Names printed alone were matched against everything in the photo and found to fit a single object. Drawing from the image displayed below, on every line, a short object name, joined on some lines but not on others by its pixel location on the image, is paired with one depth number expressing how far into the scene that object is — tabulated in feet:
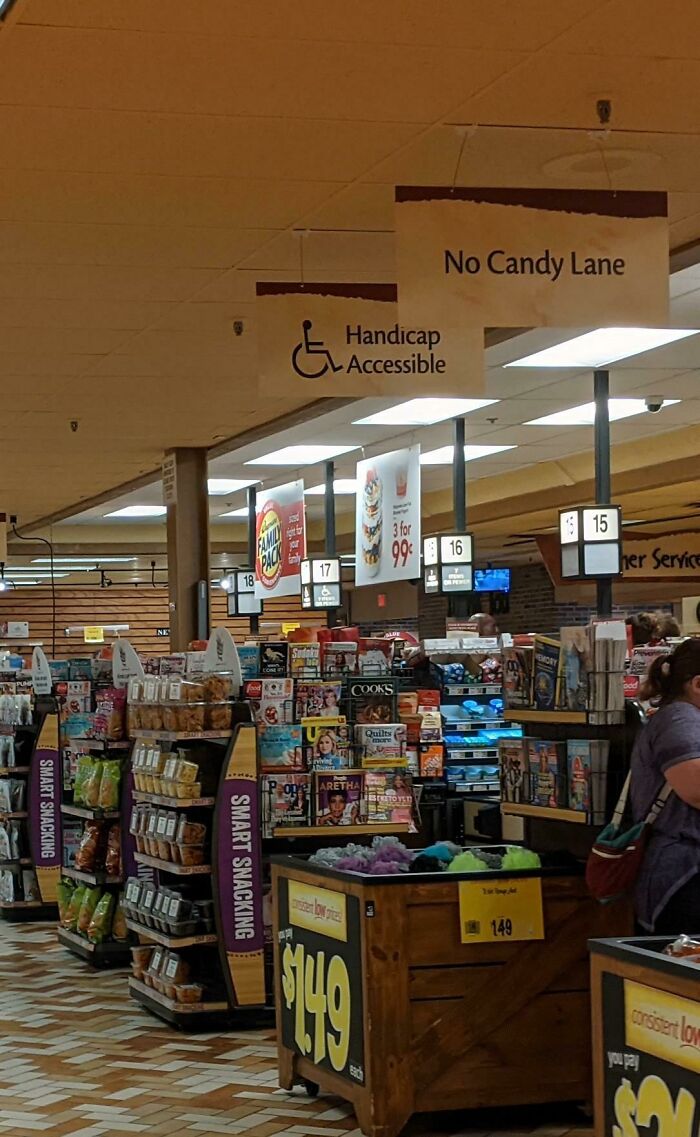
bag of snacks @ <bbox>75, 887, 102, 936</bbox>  28.45
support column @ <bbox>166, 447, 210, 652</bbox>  39.19
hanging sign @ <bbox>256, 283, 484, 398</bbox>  19.21
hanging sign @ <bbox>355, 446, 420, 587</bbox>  38.11
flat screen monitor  73.51
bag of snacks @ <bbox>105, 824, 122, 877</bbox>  27.81
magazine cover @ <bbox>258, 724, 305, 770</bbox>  24.03
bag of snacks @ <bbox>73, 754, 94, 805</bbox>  29.01
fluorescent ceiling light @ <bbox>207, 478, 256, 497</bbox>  51.44
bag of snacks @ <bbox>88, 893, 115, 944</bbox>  28.14
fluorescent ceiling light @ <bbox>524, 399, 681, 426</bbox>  37.78
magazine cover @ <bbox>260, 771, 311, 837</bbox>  23.75
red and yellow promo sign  44.86
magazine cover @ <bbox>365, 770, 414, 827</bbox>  24.27
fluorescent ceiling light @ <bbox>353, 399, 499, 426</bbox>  36.60
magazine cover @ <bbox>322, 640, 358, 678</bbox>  28.43
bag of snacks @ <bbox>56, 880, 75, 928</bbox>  30.04
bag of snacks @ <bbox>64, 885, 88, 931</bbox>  29.07
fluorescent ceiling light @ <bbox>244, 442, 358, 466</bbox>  44.42
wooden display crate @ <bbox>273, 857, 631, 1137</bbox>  16.94
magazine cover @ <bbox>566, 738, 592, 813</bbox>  17.83
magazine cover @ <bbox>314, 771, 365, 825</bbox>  24.04
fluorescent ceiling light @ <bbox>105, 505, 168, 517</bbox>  59.70
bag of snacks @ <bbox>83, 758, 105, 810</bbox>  28.40
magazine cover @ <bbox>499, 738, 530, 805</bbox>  19.08
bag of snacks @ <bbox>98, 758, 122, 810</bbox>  27.94
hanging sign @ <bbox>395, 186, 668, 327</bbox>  16.31
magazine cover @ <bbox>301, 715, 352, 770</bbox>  24.45
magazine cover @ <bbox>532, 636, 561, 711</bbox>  18.74
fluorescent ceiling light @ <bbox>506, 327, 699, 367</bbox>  29.32
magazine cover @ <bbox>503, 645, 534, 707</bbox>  19.39
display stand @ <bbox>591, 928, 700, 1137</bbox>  11.30
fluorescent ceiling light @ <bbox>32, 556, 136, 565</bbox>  72.95
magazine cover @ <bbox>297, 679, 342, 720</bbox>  24.89
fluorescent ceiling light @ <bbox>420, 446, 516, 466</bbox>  45.21
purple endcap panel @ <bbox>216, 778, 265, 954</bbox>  23.03
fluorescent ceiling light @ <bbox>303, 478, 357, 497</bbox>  53.01
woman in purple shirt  14.98
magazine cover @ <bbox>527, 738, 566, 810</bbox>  18.38
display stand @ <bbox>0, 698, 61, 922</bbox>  33.96
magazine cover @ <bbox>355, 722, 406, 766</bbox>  24.68
